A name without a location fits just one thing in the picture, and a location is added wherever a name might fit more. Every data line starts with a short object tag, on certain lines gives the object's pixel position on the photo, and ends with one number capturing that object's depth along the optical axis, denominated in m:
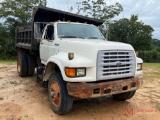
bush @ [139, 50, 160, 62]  15.80
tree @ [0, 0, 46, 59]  10.57
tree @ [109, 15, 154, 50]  17.11
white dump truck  2.52
